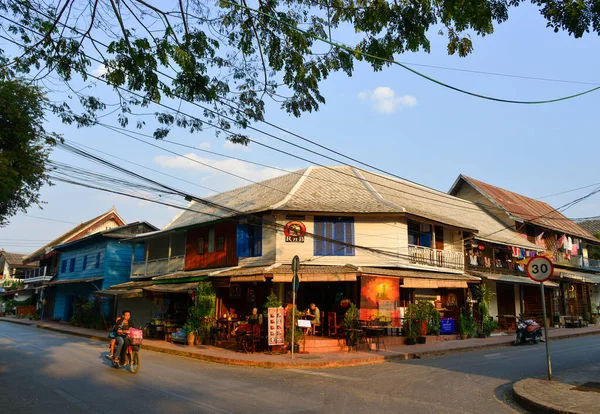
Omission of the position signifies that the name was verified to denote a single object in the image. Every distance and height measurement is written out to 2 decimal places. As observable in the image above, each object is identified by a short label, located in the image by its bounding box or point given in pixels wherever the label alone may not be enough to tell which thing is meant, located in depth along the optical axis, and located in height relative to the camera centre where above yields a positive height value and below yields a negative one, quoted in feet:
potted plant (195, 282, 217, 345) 60.64 -1.40
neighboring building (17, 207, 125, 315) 127.03 +12.43
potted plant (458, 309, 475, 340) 68.23 -2.45
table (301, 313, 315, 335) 54.97 -1.51
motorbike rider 37.35 -2.58
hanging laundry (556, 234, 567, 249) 107.76 +15.23
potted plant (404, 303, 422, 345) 59.88 -2.22
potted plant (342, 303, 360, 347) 54.34 -2.52
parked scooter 62.39 -3.18
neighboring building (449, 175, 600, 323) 93.15 +12.90
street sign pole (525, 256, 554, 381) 31.55 +2.67
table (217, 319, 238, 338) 57.59 -2.59
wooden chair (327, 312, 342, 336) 57.11 -2.53
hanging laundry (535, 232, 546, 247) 101.55 +14.77
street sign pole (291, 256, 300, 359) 47.75 +2.87
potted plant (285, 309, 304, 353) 51.19 -3.14
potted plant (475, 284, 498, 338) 72.13 -0.04
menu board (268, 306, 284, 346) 49.85 -2.47
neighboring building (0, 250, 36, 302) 147.40 +8.73
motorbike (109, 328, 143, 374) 36.35 -3.87
